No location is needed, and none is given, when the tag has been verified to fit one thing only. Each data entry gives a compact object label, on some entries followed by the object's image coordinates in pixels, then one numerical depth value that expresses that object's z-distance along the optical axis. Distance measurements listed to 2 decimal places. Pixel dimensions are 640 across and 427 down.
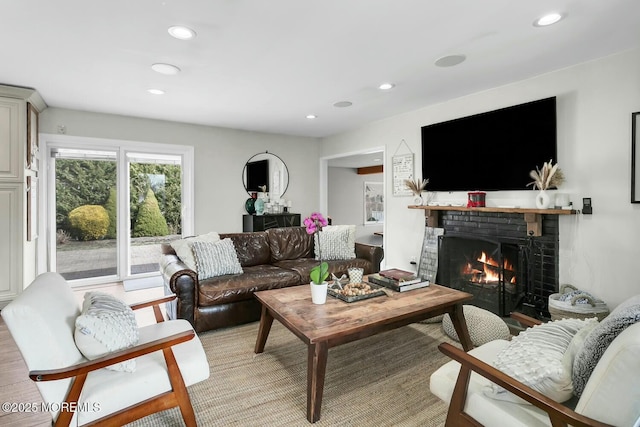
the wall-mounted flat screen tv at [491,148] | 3.12
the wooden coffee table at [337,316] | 1.84
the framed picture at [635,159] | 2.55
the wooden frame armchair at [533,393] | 1.02
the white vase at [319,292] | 2.28
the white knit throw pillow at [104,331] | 1.49
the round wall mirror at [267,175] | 5.67
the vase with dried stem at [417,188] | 4.27
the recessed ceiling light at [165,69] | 2.86
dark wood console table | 5.46
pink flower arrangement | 2.27
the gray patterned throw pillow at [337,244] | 4.01
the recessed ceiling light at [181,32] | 2.25
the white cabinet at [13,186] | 3.43
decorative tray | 2.39
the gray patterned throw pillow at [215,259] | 3.15
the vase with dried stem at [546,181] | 2.96
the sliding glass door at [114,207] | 4.48
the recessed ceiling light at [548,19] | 2.09
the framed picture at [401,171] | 4.50
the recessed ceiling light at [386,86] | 3.38
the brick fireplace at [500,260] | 3.12
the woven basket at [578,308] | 2.64
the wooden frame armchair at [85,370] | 1.34
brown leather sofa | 2.90
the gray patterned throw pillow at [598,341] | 1.13
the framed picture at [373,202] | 8.66
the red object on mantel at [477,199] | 3.63
